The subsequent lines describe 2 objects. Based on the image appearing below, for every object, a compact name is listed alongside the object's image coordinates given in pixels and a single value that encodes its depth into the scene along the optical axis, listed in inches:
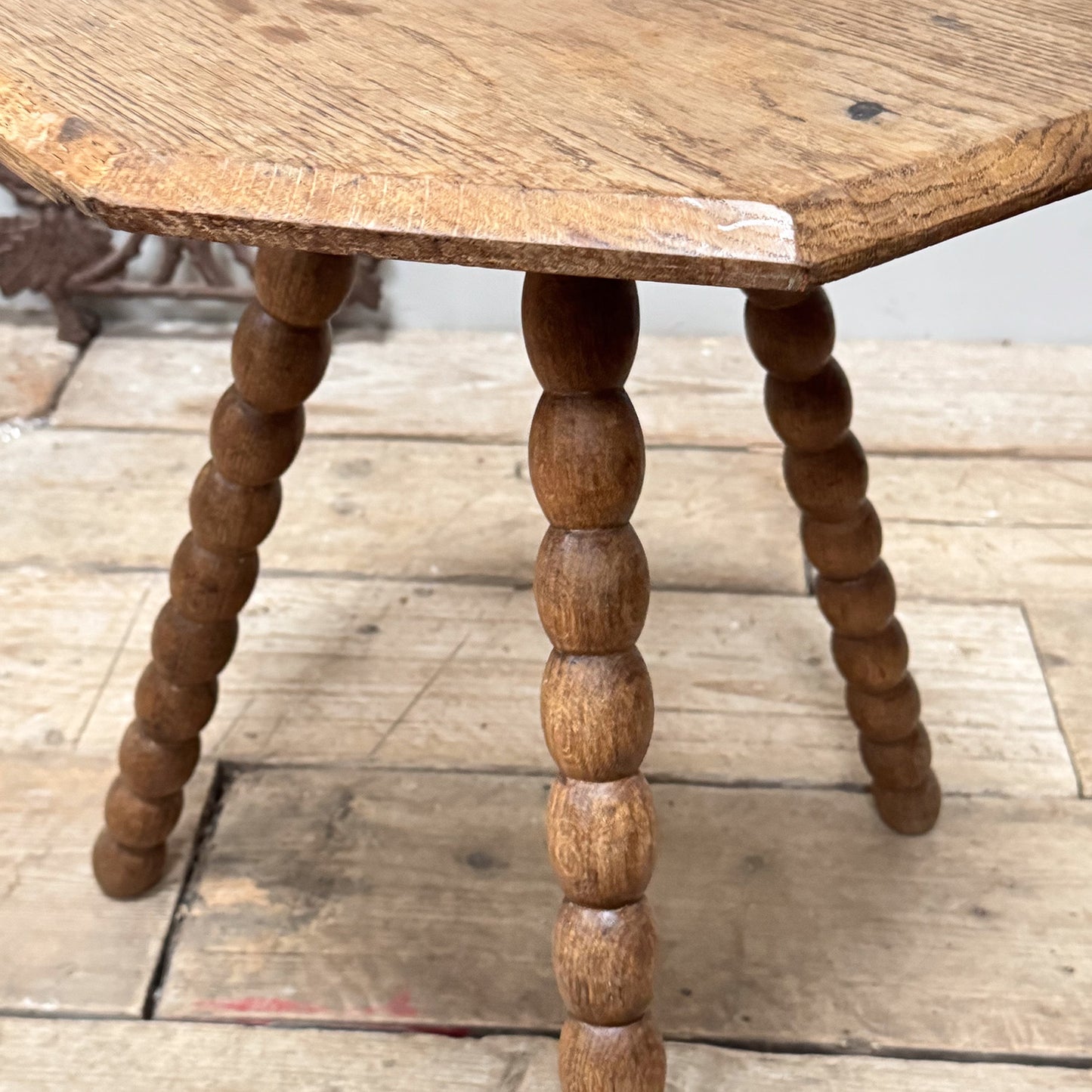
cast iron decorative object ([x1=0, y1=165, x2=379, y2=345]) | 53.2
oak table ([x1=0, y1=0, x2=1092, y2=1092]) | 14.2
